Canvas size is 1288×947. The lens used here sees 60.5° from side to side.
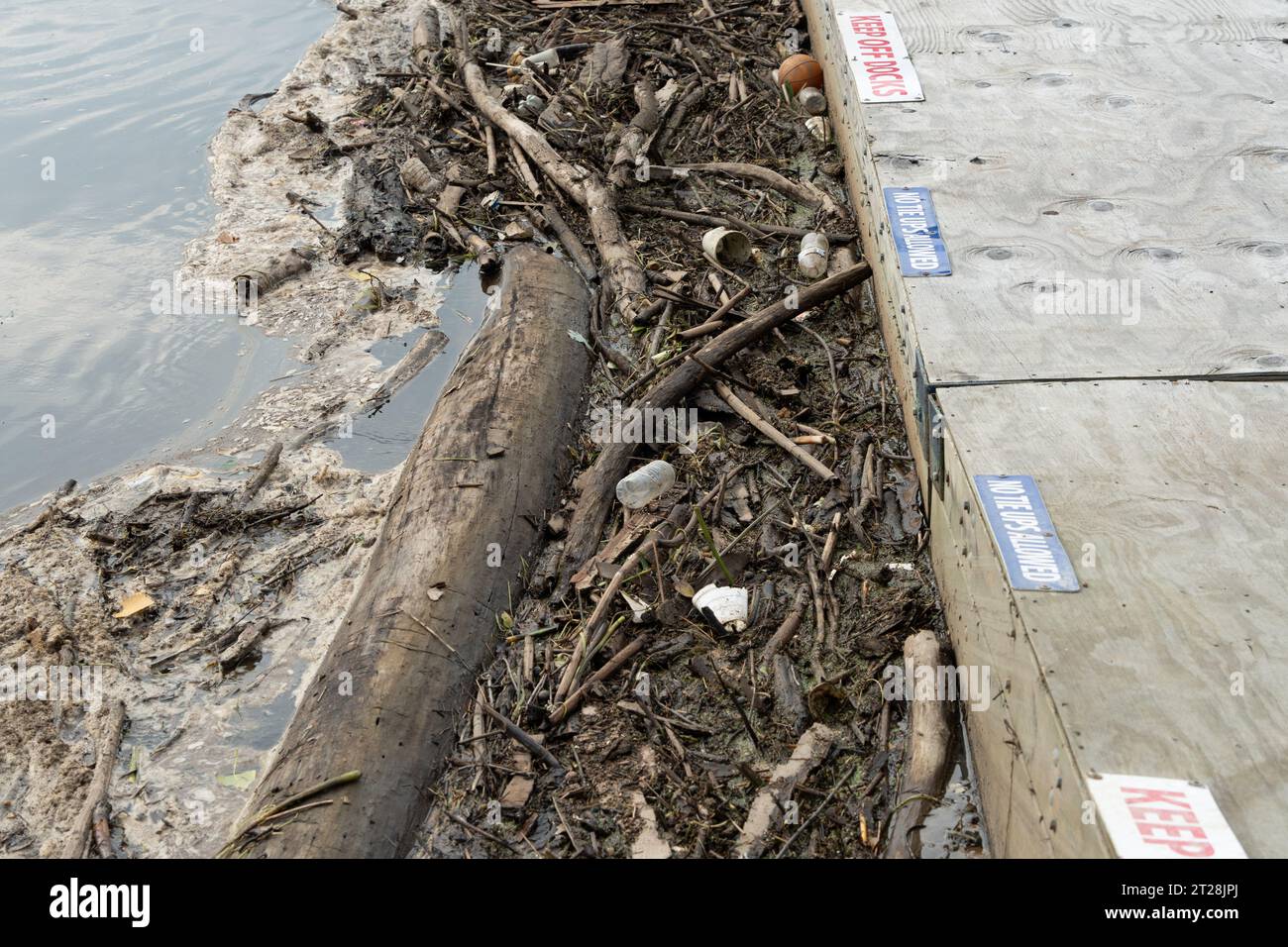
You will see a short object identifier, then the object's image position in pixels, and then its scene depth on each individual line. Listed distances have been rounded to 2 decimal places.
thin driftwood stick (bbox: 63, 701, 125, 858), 3.85
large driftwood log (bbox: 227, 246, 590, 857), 3.73
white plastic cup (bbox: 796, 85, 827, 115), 7.91
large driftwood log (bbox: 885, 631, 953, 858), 3.68
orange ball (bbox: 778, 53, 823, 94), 8.05
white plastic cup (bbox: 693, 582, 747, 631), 4.39
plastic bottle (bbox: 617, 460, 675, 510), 4.98
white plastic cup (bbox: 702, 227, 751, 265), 6.54
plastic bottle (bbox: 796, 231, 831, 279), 6.39
